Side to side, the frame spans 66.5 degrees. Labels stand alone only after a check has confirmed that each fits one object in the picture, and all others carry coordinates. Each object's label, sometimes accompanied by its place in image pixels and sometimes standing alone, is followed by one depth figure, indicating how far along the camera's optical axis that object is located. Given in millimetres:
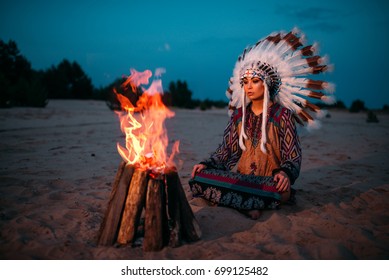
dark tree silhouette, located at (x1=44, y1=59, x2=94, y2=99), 33531
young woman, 3500
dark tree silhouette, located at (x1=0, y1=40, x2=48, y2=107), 16567
